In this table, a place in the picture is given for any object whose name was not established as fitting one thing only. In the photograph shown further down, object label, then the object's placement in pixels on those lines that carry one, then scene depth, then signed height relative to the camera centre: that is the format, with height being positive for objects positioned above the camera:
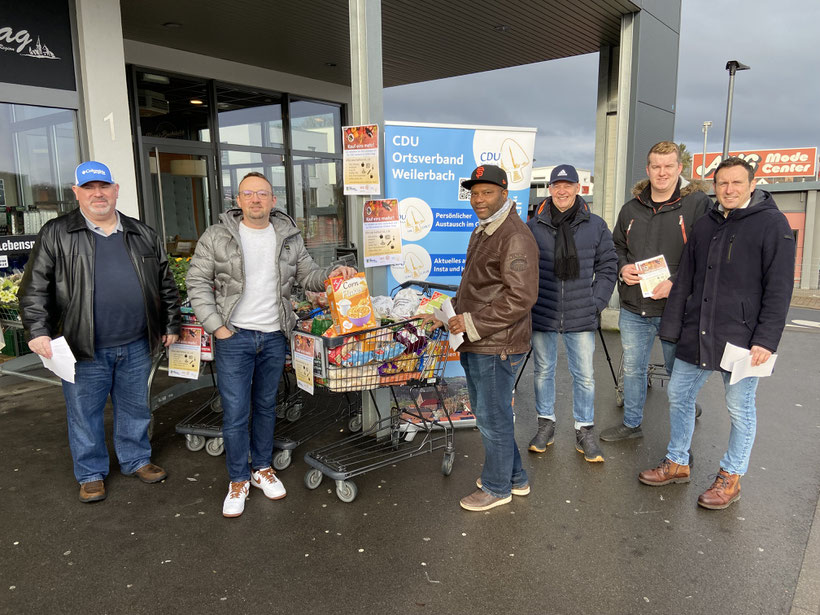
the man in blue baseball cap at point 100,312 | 3.43 -0.58
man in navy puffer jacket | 4.02 -0.48
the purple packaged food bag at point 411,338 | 3.57 -0.77
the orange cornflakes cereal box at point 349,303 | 3.34 -0.51
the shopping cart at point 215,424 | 4.13 -1.63
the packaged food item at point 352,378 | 3.41 -0.98
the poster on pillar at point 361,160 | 4.10 +0.40
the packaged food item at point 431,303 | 3.75 -0.59
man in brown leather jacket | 3.09 -0.55
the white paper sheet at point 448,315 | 3.18 -0.58
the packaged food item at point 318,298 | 3.87 -0.56
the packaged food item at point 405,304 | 3.71 -0.59
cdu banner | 4.54 +0.20
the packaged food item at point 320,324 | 3.50 -0.67
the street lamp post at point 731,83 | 14.35 +3.26
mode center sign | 41.78 +3.56
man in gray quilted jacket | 3.31 -0.50
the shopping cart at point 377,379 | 3.42 -1.02
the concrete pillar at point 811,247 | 17.61 -1.19
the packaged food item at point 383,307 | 3.74 -0.61
